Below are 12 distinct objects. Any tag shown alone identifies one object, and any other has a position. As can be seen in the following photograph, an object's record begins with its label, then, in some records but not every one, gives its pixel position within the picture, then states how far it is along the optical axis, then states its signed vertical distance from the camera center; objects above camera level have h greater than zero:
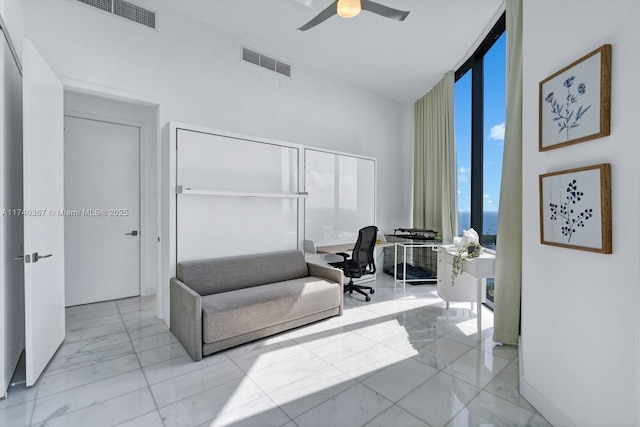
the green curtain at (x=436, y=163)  4.79 +0.85
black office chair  4.10 -0.62
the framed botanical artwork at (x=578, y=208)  1.43 +0.02
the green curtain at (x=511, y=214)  2.69 -0.01
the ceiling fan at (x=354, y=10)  2.39 +1.72
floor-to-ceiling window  3.70 +1.07
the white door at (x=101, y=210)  3.81 +0.02
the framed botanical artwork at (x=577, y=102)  1.45 +0.60
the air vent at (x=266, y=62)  3.96 +2.08
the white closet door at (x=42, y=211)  2.06 +0.00
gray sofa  2.56 -0.84
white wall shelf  3.03 +0.21
